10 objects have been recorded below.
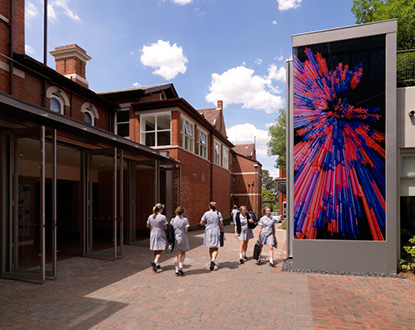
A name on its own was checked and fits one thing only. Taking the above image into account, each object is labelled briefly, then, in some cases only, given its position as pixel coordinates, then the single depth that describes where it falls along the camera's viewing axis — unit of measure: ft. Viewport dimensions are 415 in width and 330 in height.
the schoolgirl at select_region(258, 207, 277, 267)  26.48
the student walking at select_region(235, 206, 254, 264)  28.09
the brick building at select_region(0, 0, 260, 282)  22.00
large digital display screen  23.50
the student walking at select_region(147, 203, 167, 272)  24.06
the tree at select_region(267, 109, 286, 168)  114.73
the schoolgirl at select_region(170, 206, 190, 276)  23.25
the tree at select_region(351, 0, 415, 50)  45.55
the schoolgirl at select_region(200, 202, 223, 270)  25.12
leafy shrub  22.74
